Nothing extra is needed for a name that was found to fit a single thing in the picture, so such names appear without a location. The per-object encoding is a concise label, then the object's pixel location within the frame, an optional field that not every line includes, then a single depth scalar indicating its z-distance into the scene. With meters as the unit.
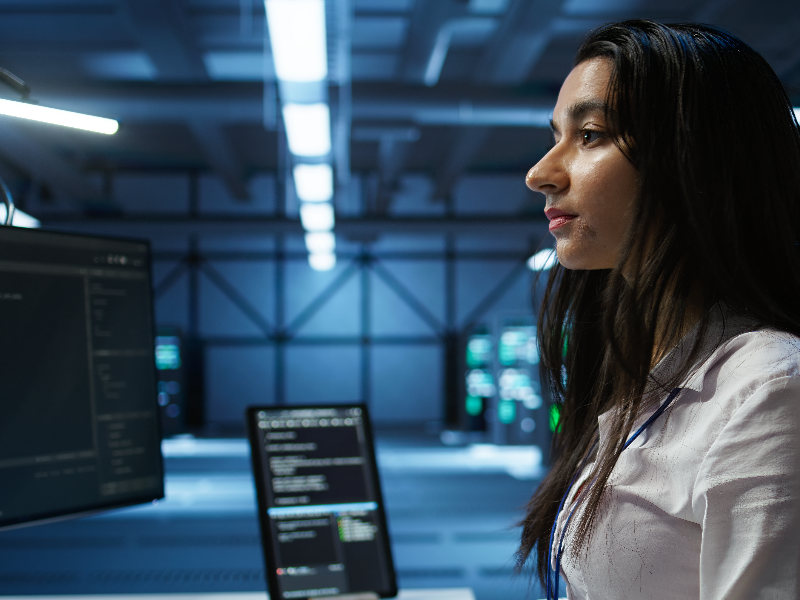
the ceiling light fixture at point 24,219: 5.97
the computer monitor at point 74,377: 1.23
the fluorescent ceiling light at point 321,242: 8.25
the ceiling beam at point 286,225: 8.96
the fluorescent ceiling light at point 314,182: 5.09
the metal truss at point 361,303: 12.54
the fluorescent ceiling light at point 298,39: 2.30
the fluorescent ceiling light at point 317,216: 6.50
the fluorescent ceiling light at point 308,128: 3.67
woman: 0.72
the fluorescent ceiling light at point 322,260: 9.76
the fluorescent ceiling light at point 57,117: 1.30
